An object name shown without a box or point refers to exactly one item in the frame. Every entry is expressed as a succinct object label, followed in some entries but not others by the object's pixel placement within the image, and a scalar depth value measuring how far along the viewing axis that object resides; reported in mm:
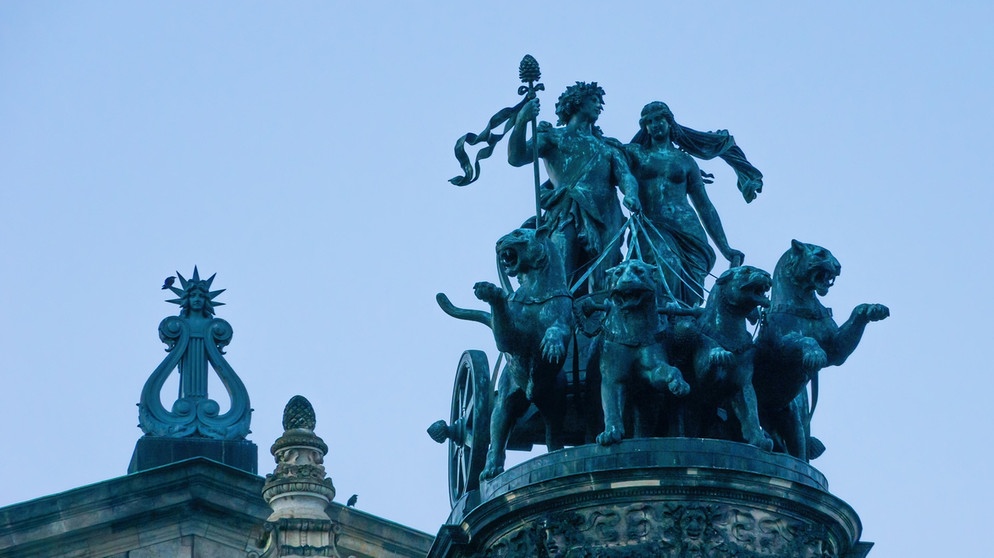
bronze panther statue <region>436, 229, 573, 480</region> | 33375
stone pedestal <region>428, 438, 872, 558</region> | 32469
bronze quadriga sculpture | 32625
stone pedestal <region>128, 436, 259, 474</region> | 44438
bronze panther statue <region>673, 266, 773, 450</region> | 33375
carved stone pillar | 35906
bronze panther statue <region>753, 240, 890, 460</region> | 33844
